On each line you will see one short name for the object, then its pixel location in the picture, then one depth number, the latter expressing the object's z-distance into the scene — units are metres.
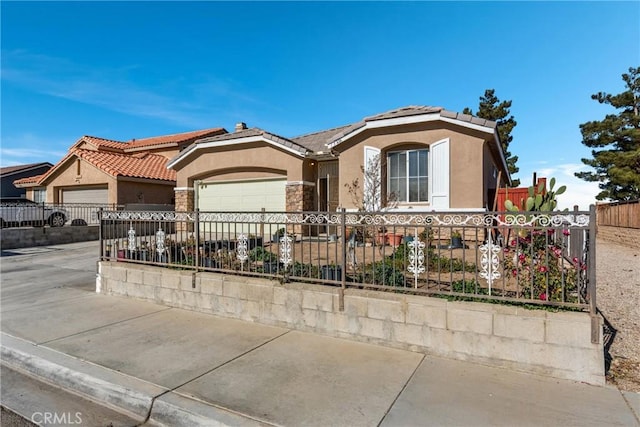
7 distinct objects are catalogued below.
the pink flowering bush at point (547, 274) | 3.76
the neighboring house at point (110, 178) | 17.94
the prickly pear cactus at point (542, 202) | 6.07
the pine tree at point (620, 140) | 18.38
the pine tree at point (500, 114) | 25.81
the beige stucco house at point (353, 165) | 9.93
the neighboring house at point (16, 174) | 30.40
